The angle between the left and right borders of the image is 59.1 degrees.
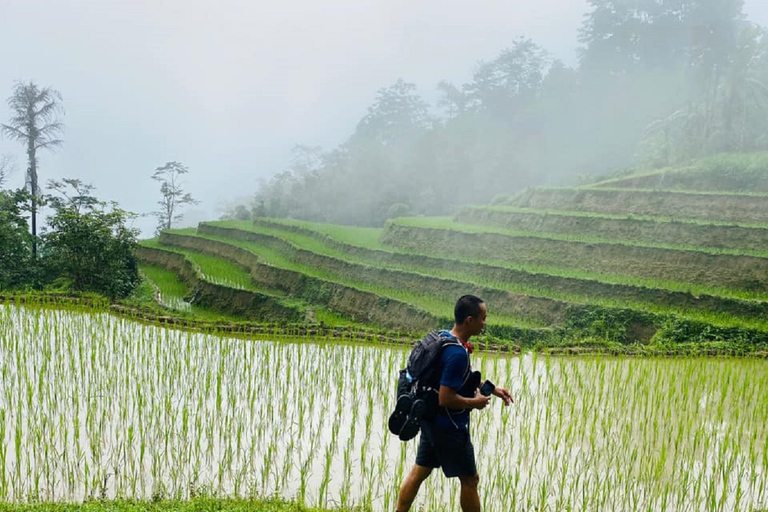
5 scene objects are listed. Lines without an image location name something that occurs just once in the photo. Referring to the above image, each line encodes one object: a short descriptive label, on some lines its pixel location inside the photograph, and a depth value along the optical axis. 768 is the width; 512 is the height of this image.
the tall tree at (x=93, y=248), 13.85
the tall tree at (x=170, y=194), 30.56
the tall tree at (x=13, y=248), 14.98
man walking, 3.46
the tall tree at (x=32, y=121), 19.39
